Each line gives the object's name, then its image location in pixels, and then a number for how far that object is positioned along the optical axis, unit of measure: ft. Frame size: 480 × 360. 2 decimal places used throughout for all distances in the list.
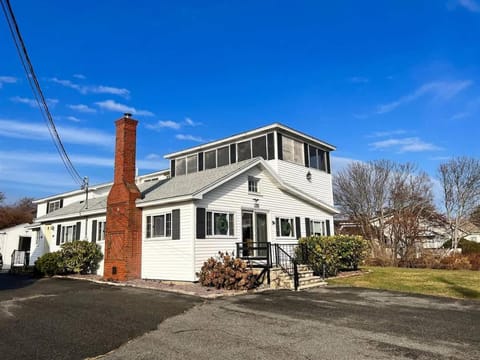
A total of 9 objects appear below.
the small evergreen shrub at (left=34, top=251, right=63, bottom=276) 60.85
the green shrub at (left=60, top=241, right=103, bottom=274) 59.72
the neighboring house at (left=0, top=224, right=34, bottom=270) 110.52
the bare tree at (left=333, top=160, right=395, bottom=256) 116.06
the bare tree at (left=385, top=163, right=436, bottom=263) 83.41
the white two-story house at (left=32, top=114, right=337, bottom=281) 48.39
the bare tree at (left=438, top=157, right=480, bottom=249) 117.50
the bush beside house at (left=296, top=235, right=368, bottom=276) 53.88
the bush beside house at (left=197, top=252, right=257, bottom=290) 42.01
